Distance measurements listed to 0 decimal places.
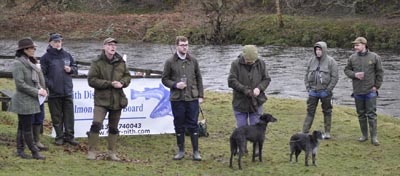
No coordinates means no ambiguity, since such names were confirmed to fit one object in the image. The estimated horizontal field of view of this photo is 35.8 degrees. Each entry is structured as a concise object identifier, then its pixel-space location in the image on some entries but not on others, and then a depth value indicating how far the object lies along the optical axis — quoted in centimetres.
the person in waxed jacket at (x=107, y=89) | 954
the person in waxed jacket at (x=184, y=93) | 1004
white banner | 1161
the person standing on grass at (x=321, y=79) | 1203
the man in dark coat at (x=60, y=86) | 1048
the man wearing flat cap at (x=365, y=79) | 1193
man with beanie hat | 1018
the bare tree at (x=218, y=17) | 4338
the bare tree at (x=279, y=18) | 4350
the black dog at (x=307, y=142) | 984
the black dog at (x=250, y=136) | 955
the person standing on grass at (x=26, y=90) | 905
